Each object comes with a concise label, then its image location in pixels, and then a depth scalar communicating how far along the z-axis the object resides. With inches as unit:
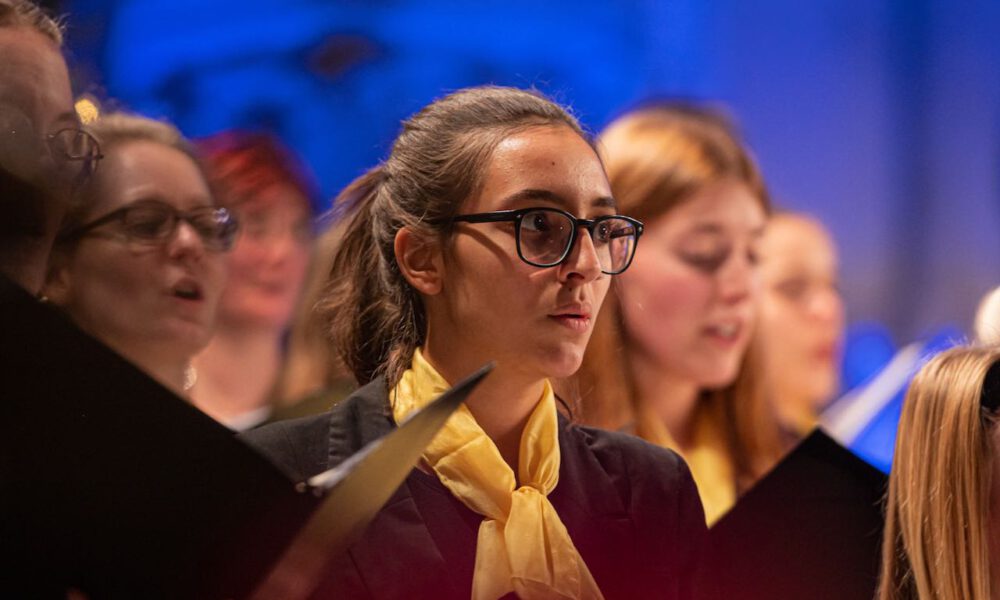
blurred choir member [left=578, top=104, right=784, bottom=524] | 184.3
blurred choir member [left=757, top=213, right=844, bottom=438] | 226.4
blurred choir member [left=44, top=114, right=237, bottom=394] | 167.8
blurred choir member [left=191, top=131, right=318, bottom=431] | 206.6
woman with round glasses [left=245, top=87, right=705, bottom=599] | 162.7
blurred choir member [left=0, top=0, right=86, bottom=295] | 161.4
